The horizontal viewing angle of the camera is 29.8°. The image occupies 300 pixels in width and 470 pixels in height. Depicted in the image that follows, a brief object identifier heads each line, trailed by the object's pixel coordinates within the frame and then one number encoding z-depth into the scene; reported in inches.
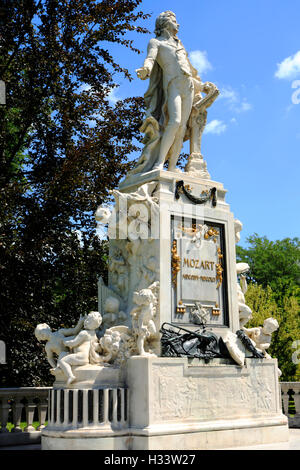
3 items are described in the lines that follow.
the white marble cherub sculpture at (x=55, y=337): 330.6
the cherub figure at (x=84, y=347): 309.4
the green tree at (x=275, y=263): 1309.1
